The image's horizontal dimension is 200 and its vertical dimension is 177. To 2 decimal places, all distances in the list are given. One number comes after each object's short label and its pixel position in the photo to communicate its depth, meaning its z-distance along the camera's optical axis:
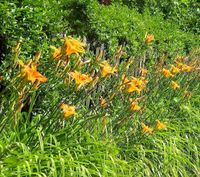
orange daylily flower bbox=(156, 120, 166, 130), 4.12
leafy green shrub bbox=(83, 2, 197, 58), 5.50
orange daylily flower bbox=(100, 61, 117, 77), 3.47
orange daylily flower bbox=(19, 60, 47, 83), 2.56
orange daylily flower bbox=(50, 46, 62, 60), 2.85
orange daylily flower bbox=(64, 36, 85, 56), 2.73
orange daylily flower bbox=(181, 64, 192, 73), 5.23
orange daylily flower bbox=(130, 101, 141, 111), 3.82
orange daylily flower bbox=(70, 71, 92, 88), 3.13
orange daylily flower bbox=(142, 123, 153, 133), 4.05
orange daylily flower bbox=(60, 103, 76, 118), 3.11
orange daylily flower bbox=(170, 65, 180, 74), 4.95
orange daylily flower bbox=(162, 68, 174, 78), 4.64
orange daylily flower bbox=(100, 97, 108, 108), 3.60
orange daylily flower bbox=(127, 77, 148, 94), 3.69
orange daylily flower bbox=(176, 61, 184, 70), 5.20
